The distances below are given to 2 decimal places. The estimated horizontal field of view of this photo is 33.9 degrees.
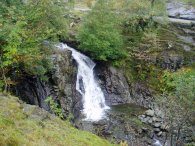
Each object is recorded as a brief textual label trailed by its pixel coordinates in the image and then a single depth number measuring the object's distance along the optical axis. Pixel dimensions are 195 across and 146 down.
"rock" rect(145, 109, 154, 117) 30.31
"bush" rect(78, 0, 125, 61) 34.59
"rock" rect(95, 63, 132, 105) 34.29
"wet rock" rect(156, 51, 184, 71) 37.34
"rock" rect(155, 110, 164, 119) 29.82
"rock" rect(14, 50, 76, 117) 23.03
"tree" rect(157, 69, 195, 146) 23.11
